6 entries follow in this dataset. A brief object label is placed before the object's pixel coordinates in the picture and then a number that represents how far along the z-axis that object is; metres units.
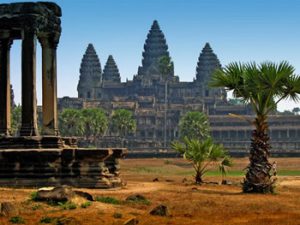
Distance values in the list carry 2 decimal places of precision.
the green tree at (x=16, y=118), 98.50
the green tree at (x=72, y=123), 104.00
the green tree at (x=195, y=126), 108.75
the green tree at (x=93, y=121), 105.81
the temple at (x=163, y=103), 134.25
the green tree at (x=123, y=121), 114.81
